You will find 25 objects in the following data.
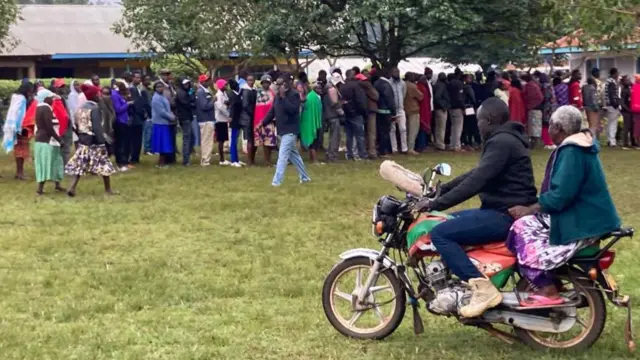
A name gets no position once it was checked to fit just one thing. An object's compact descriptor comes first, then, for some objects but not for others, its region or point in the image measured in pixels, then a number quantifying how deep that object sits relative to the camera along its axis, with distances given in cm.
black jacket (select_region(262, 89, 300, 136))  1470
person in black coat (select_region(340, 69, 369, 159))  1811
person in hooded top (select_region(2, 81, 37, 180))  1570
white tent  3616
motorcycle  588
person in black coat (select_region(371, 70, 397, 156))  1884
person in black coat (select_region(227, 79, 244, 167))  1783
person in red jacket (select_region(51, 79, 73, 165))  1502
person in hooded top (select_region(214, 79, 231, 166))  1811
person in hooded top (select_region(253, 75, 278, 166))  1761
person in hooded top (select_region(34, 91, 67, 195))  1352
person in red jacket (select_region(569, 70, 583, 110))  2077
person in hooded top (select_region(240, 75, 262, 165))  1780
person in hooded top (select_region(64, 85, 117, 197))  1330
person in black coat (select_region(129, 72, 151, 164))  1781
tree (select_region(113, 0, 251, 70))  2462
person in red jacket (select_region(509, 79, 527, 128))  2028
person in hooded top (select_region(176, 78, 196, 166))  1784
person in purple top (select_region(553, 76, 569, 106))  2084
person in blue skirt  1736
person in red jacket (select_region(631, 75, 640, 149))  2058
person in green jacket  571
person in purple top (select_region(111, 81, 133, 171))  1741
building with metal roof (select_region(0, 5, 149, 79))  3666
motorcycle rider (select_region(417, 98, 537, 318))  589
